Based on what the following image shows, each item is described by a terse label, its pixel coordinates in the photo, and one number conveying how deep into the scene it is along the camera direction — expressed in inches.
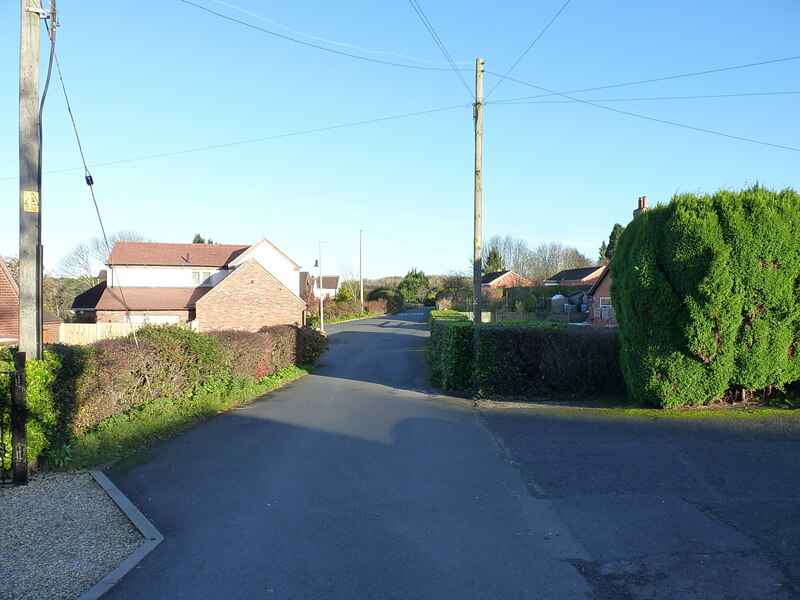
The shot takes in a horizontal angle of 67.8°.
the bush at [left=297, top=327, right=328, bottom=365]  844.0
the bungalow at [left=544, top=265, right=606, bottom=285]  2572.3
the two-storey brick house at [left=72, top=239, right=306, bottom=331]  1352.1
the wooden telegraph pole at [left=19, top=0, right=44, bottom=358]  294.2
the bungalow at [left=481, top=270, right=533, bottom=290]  2560.3
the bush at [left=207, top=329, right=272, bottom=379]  546.9
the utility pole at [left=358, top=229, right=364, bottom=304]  2711.6
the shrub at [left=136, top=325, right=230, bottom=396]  441.4
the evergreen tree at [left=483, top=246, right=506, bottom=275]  3016.7
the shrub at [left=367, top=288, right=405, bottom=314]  3065.9
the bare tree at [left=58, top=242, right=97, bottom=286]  2496.1
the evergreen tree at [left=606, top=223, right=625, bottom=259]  2859.0
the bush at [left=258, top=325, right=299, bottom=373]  703.3
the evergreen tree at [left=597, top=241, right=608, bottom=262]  3239.7
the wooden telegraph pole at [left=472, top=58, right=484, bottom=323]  625.0
